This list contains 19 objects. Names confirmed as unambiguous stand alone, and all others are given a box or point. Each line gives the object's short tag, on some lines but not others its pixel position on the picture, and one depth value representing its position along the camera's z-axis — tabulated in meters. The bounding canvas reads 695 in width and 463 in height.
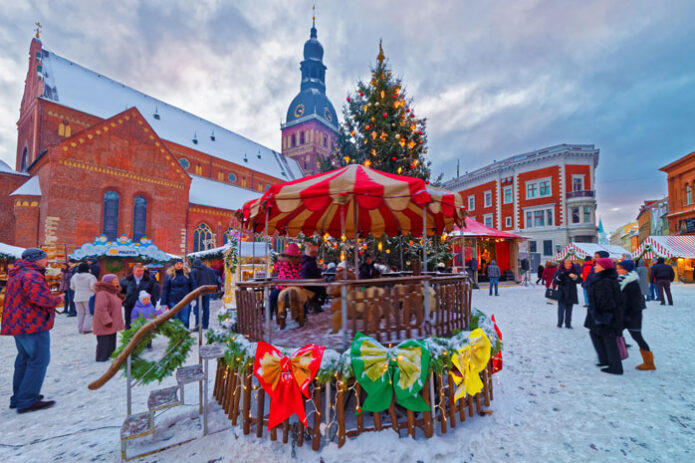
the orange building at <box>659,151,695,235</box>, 27.25
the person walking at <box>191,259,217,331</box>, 9.27
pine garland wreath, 3.64
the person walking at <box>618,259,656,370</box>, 5.27
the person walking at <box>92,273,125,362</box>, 6.02
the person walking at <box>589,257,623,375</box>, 5.16
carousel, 3.37
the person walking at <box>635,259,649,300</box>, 11.78
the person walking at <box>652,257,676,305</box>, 11.97
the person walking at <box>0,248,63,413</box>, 4.08
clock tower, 55.94
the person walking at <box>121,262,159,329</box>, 7.89
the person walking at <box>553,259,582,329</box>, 8.43
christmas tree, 12.18
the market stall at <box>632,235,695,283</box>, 20.30
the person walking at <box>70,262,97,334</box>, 8.57
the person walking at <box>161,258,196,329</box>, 8.56
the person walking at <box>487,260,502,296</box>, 16.50
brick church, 20.50
